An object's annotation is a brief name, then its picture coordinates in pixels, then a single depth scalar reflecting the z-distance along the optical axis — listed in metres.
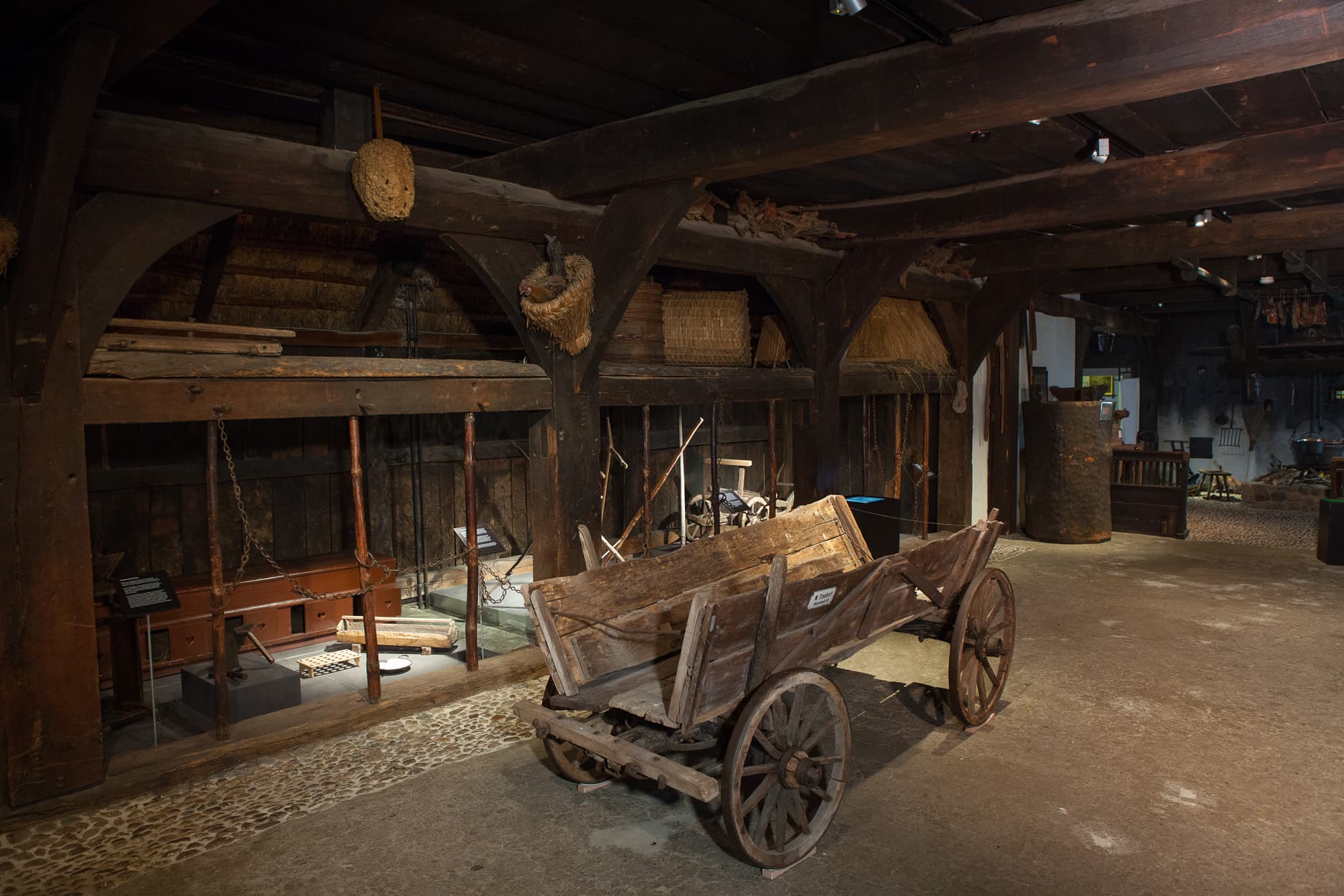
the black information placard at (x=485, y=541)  4.82
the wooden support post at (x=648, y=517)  5.51
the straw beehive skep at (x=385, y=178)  3.62
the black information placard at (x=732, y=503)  6.66
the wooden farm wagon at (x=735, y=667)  2.71
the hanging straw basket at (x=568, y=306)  4.31
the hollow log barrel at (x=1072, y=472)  8.58
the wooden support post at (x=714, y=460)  6.03
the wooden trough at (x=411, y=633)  5.13
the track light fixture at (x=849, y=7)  2.56
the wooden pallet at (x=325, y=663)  4.87
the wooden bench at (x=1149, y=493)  9.10
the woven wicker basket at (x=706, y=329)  6.04
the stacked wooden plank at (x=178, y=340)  3.32
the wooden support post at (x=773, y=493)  6.46
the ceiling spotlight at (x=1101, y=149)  4.44
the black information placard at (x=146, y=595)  3.71
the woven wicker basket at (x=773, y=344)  7.22
